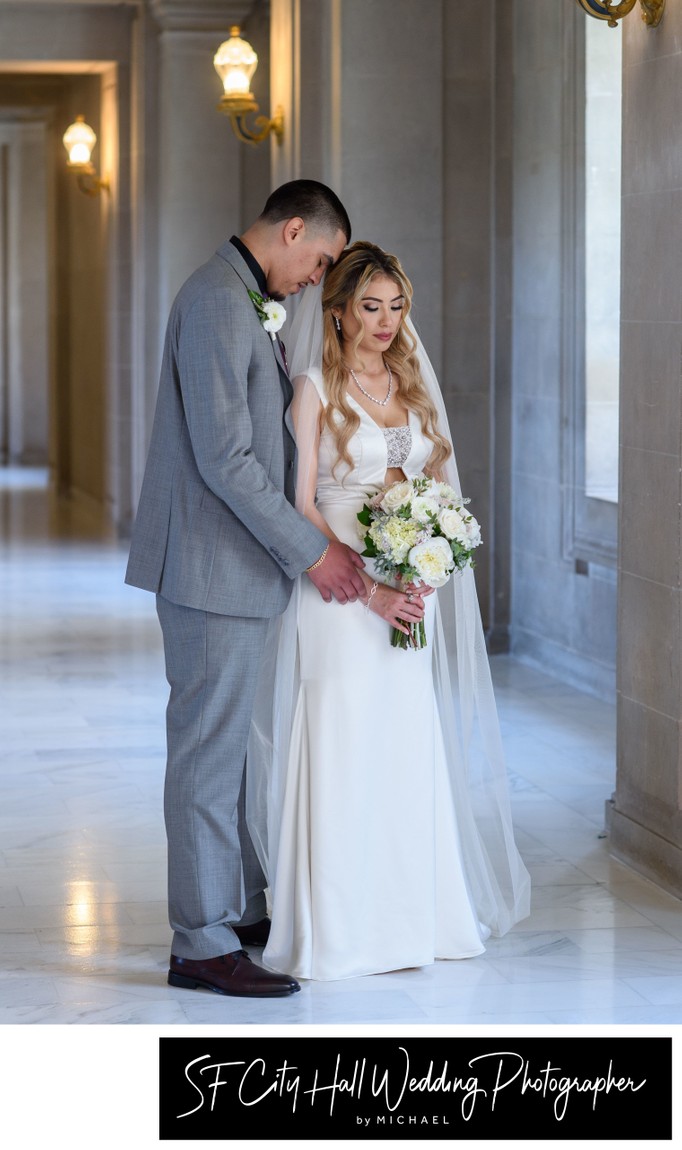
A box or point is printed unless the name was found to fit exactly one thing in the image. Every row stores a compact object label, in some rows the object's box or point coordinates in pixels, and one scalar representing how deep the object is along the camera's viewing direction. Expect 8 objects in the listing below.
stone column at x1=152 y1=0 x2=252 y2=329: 13.51
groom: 4.00
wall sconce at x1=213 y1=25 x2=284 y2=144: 10.90
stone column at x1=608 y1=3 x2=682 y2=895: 5.02
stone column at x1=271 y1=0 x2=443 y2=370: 8.69
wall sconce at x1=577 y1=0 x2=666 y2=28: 5.04
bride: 4.27
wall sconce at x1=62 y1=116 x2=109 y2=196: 15.36
